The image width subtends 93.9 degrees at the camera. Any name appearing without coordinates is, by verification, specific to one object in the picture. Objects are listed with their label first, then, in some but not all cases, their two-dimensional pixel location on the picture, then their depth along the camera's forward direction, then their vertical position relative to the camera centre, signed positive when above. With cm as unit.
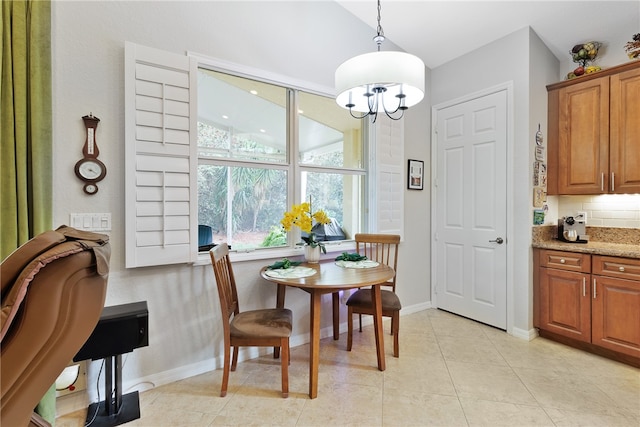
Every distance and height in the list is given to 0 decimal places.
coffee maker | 283 -18
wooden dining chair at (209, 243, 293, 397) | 189 -76
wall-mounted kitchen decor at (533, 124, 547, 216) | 279 +29
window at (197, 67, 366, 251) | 238 +48
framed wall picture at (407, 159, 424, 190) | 339 +42
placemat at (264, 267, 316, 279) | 206 -44
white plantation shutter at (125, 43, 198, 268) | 191 +36
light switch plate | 181 -6
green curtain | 155 +48
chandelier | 166 +78
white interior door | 295 +3
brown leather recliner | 71 -25
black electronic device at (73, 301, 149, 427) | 165 -76
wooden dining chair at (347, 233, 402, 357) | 240 -74
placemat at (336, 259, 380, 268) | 237 -43
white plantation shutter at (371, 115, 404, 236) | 312 +38
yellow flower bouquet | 235 -5
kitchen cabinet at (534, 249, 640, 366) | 225 -75
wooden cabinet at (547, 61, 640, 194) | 247 +70
